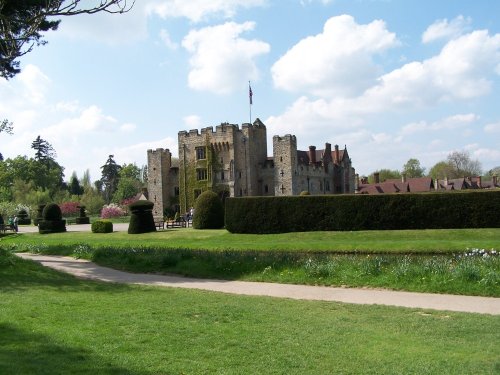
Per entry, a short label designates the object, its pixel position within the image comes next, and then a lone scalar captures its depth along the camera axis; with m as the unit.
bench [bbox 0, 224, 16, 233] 40.07
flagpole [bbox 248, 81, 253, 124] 53.41
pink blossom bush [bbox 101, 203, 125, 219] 63.17
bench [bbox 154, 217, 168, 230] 39.61
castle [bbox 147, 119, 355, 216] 50.59
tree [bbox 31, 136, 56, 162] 104.75
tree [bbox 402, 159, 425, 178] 110.00
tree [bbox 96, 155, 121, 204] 115.06
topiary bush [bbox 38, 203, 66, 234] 38.34
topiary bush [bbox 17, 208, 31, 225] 56.88
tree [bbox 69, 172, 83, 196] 107.50
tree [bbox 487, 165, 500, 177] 129.65
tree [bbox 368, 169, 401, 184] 111.19
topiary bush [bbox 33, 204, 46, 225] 43.29
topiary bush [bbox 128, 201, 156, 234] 33.91
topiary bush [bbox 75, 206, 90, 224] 51.41
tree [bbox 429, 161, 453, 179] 102.07
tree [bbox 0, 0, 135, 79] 14.75
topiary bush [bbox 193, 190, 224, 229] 34.31
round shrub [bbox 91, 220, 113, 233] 35.84
